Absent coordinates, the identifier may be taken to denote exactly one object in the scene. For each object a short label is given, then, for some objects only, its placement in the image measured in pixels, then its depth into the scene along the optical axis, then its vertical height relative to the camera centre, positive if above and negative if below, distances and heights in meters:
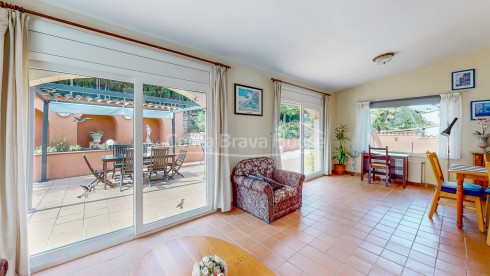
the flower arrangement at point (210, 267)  1.03 -0.73
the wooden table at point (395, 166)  4.45 -0.77
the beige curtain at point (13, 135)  1.60 +0.02
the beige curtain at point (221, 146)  2.98 -0.15
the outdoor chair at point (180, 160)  3.16 -0.40
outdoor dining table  2.42 -0.28
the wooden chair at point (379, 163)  4.55 -0.68
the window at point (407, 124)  4.50 +0.32
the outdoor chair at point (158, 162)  2.78 -0.38
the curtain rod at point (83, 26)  1.62 +1.14
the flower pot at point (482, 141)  3.65 -0.10
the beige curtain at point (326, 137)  5.47 -0.02
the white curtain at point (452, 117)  4.02 +0.40
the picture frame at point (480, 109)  3.74 +0.54
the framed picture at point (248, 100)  3.39 +0.69
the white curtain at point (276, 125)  3.92 +0.23
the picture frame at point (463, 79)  3.91 +1.21
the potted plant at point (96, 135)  2.28 +0.02
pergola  2.02 +0.42
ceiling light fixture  3.53 +1.49
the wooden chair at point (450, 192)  2.44 -0.76
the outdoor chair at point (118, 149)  2.43 -0.16
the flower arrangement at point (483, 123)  3.44 +0.24
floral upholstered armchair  2.70 -0.84
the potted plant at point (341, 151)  5.66 -0.44
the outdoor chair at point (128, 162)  2.44 -0.33
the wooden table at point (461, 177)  2.39 -0.54
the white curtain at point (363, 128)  5.28 +0.23
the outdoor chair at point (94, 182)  2.43 -0.60
